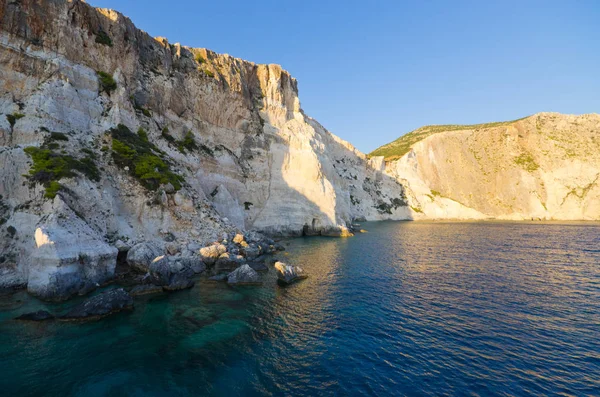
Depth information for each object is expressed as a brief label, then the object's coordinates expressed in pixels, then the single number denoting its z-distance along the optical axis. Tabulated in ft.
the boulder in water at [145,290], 69.05
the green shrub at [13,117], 84.30
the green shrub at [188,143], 142.51
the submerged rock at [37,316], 53.11
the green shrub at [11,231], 68.95
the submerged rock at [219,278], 82.58
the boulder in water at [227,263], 94.74
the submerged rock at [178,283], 73.02
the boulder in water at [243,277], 80.18
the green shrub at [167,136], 136.74
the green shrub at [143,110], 131.34
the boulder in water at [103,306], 54.85
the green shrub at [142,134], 122.31
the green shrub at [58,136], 88.99
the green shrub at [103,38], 120.20
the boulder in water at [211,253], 96.63
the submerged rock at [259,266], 93.91
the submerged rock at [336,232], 183.52
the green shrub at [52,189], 73.36
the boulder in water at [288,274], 81.69
